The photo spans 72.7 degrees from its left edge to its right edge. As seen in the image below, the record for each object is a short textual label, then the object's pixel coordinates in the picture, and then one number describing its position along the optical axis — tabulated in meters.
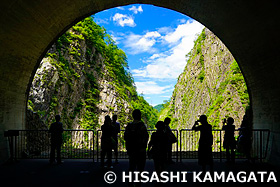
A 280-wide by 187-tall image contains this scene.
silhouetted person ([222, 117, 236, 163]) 6.89
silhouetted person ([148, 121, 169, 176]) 4.59
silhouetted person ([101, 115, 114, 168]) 6.00
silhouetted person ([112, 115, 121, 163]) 6.75
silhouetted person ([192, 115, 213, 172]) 5.06
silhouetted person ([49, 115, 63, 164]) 6.96
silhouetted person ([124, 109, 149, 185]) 4.23
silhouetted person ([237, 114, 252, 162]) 7.19
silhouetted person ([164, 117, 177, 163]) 6.63
